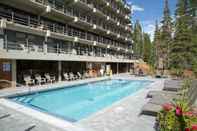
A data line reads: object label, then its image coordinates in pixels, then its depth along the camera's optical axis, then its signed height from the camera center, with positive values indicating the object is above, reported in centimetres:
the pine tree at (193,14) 2563 +1059
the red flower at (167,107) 376 -121
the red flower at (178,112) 336 -118
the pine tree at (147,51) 4166 +481
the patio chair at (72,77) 1592 -132
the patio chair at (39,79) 1255 -122
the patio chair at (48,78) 1345 -121
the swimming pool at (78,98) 755 -241
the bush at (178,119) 326 -136
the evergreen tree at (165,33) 3274 +821
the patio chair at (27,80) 1189 -124
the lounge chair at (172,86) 900 -146
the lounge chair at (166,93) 740 -153
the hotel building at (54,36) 1170 +350
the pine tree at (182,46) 2476 +389
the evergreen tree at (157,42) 3488 +694
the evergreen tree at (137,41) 4308 +849
